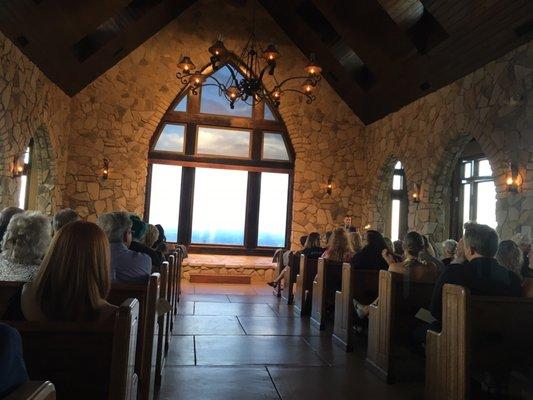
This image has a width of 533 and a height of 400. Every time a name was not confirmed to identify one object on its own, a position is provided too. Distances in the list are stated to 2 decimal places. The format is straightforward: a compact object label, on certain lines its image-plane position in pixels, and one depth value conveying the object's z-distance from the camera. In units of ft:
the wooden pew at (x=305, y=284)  18.39
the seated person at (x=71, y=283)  5.38
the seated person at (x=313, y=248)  19.43
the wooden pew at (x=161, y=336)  9.96
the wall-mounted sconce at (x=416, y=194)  24.95
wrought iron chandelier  16.90
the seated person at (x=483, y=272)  8.46
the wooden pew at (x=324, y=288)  16.01
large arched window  31.76
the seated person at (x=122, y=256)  8.99
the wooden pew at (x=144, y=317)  7.44
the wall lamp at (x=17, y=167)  21.07
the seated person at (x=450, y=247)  16.63
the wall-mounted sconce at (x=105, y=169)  29.55
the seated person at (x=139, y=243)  11.73
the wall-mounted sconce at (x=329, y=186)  31.81
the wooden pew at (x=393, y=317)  10.71
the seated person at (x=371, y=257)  14.33
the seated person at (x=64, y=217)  10.13
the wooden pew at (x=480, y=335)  7.72
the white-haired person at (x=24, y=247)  7.30
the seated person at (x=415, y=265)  11.20
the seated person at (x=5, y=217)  11.65
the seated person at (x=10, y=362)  3.00
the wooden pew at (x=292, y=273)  21.20
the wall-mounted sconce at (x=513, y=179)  17.46
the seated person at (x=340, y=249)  17.01
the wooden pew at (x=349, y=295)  13.29
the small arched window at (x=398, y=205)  34.30
